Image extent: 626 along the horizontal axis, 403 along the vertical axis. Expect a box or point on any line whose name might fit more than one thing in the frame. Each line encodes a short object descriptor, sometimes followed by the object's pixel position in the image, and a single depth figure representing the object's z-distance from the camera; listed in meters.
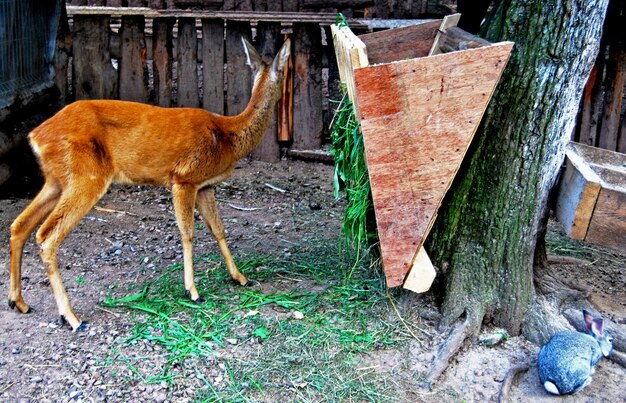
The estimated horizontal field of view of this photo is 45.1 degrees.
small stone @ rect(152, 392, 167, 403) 4.05
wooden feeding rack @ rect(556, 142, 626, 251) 4.20
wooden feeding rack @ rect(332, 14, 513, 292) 3.95
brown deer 4.94
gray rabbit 3.96
